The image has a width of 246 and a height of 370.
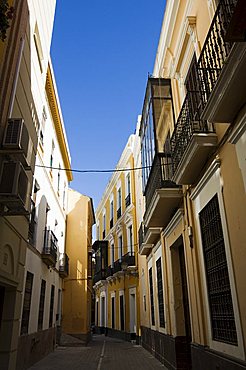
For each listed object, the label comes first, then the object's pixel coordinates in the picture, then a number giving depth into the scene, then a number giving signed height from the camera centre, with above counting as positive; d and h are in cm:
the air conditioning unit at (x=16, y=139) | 538 +281
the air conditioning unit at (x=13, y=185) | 496 +197
